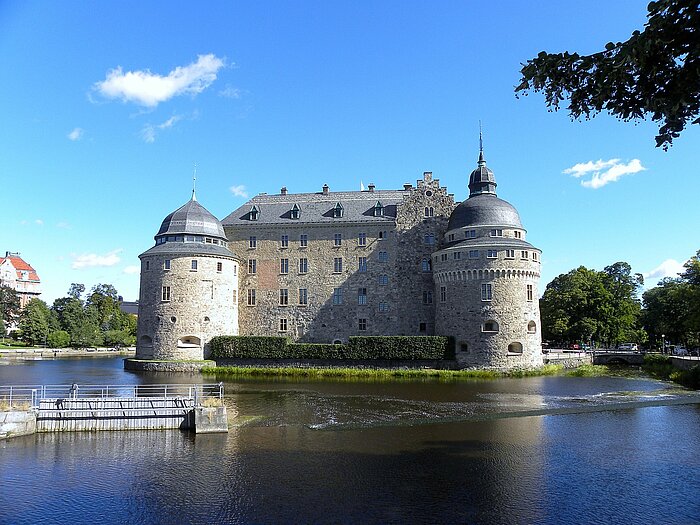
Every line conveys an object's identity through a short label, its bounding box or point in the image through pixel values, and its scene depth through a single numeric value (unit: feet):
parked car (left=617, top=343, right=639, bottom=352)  215.92
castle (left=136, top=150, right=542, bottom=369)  138.82
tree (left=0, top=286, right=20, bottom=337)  263.90
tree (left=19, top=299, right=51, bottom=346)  235.40
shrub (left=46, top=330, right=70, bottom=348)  229.25
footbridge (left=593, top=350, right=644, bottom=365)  170.50
